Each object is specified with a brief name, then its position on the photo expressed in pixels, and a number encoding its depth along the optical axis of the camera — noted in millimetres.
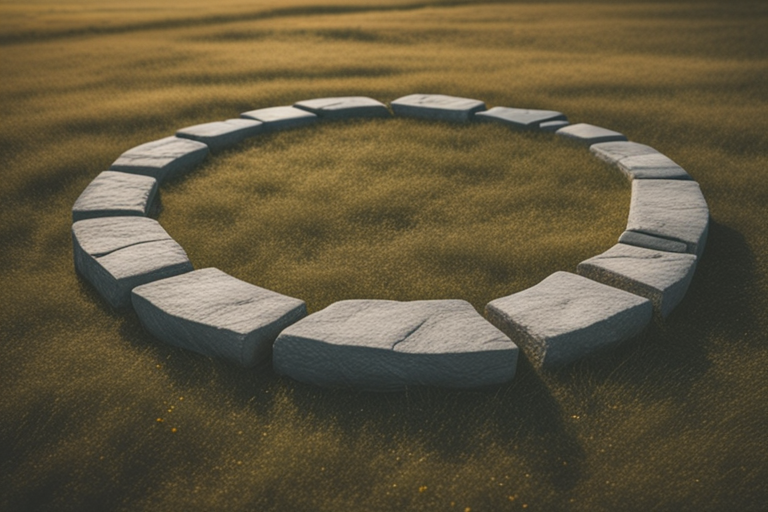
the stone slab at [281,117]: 3953
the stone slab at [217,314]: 1964
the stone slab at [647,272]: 2158
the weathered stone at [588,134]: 3643
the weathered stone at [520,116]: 3879
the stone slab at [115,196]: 2779
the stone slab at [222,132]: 3684
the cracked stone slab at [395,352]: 1839
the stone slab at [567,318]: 1933
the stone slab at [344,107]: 4121
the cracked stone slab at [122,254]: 2273
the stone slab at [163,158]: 3254
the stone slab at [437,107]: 4039
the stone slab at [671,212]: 2508
